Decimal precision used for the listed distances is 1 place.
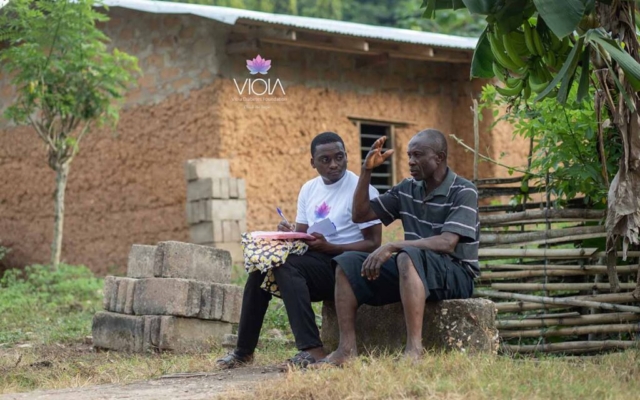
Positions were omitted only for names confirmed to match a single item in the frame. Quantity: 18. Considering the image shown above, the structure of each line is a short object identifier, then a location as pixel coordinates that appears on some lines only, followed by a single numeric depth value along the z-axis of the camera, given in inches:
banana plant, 187.3
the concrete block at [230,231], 409.4
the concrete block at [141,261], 275.7
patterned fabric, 210.1
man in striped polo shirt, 191.3
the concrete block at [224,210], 406.9
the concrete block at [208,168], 407.8
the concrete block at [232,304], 278.4
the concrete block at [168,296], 266.2
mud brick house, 415.8
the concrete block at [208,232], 406.3
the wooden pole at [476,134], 247.4
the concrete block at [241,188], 413.4
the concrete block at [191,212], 414.3
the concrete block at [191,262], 269.1
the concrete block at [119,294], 277.7
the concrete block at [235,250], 409.7
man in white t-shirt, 209.2
